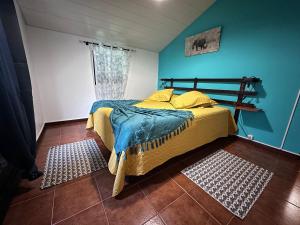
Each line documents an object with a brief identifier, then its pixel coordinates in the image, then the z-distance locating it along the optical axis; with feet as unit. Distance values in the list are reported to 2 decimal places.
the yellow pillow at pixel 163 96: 9.63
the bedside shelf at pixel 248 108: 6.45
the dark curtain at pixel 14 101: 3.28
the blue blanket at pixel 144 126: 3.79
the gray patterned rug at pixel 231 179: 3.78
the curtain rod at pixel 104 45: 9.51
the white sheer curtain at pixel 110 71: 10.18
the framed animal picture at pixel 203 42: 8.36
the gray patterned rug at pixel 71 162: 4.54
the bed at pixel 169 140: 3.95
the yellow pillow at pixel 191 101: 7.30
